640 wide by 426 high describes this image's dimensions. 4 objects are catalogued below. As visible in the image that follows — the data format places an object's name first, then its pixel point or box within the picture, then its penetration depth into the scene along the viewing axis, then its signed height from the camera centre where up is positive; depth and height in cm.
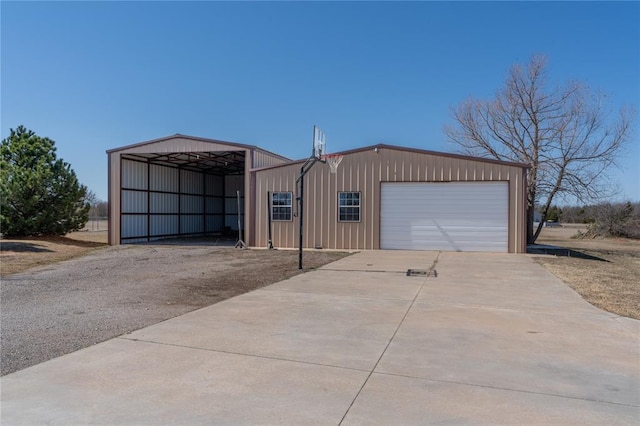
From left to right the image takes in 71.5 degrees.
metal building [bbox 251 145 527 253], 1644 +60
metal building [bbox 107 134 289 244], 2003 +180
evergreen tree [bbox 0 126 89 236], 2120 +134
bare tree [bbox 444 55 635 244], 1984 +331
